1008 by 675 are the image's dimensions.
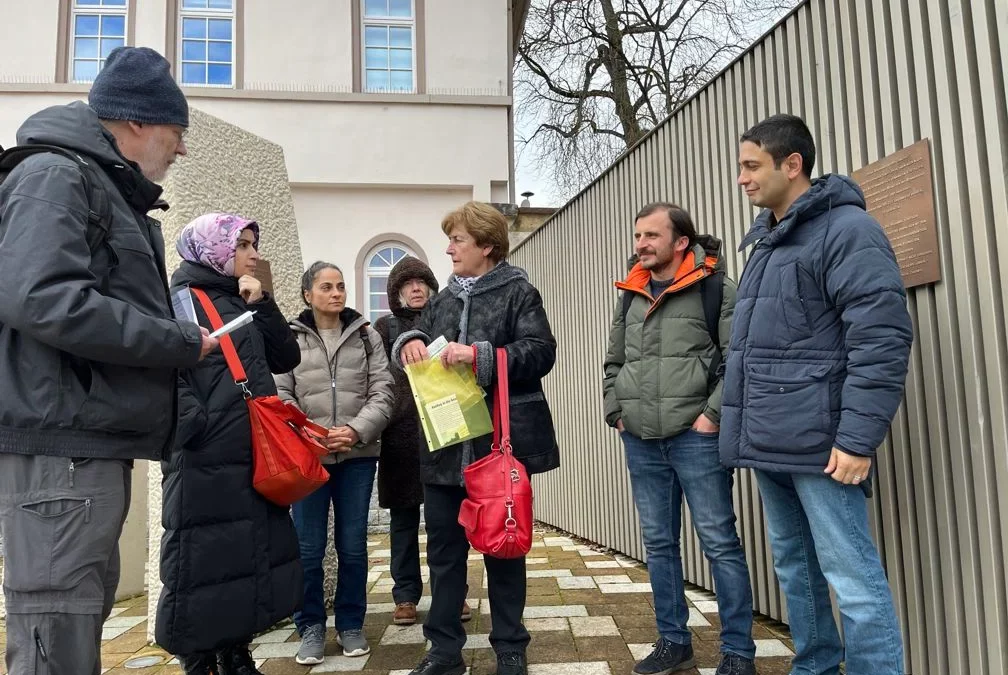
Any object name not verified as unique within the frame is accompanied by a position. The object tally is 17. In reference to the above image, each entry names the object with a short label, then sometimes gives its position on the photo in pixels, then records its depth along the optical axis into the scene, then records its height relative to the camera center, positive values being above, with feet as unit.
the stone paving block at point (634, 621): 12.27 -3.63
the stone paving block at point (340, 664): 10.75 -3.65
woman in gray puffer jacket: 11.57 -0.19
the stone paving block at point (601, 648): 10.85 -3.64
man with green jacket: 9.74 -0.18
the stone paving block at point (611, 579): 15.34 -3.62
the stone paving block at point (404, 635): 11.95 -3.65
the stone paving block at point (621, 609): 13.01 -3.63
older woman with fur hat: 13.21 -0.94
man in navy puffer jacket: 7.15 +0.15
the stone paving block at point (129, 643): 12.35 -3.73
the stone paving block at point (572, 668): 10.27 -3.64
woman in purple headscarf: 8.18 -1.14
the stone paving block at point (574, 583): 15.08 -3.63
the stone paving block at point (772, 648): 10.60 -3.59
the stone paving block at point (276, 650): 11.48 -3.64
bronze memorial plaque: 8.55 +2.23
